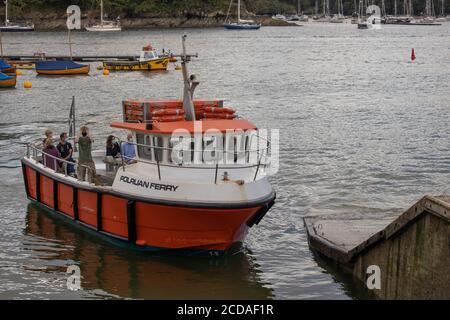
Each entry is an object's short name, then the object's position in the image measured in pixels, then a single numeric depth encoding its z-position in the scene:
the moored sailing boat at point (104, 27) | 176.12
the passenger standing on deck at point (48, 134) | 22.95
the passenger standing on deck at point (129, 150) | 20.33
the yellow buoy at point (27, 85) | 64.03
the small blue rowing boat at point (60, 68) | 74.56
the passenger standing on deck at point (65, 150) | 22.86
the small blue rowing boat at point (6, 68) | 68.62
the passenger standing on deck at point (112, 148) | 22.09
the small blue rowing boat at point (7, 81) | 61.27
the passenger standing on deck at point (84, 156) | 21.28
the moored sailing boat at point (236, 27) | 199.62
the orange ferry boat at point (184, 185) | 18.28
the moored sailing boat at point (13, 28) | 175.50
